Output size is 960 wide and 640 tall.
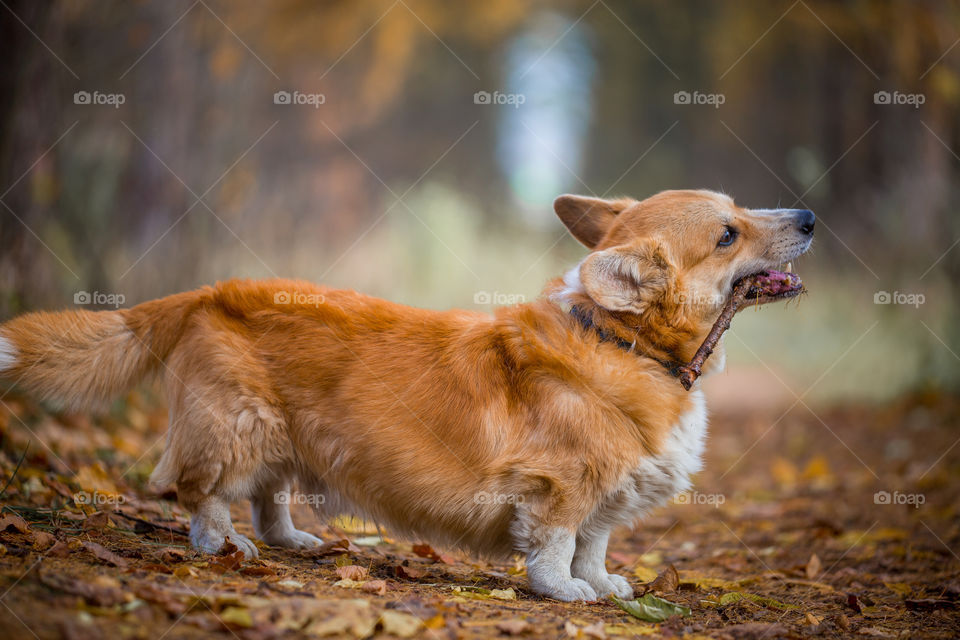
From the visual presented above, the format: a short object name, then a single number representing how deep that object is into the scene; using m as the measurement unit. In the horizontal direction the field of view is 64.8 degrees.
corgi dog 3.18
